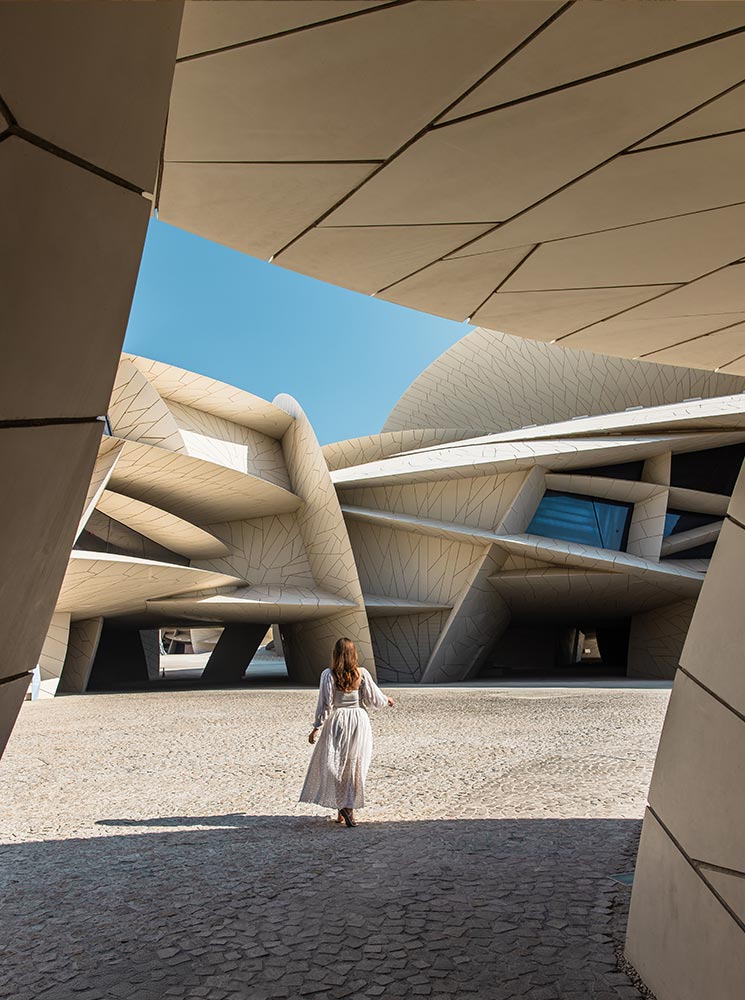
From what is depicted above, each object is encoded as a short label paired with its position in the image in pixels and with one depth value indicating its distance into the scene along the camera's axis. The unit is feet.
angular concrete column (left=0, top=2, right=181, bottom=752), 3.76
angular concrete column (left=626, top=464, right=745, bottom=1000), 8.88
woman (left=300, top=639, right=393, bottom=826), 18.13
